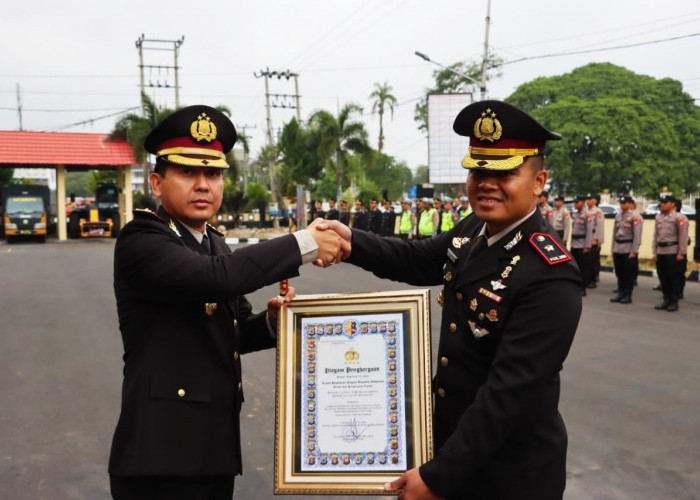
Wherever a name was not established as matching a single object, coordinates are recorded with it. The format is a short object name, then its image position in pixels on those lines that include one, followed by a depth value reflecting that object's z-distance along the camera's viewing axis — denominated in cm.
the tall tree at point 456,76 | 4563
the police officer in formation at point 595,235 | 1322
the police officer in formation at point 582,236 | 1302
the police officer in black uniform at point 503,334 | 194
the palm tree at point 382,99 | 5278
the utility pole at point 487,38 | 2588
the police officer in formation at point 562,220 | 1473
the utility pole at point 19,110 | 6095
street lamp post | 2399
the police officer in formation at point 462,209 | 2037
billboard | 2483
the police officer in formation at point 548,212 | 1481
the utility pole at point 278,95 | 4766
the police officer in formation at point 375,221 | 2652
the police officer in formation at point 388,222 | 2636
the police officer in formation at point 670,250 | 1038
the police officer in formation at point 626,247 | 1122
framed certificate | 214
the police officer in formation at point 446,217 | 1992
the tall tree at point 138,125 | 2923
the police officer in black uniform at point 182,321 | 213
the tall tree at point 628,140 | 4269
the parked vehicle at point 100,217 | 2998
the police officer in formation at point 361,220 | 2727
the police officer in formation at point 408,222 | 2197
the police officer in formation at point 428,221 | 1922
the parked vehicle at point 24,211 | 2716
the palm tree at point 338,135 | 3152
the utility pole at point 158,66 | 4216
